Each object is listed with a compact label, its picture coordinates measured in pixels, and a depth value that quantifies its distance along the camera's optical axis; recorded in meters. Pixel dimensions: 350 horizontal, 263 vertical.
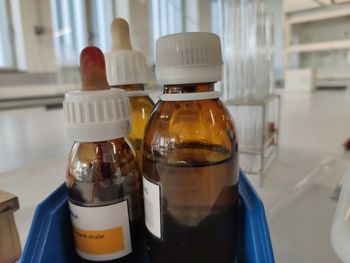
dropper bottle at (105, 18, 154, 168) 0.24
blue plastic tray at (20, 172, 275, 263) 0.19
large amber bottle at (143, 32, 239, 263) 0.18
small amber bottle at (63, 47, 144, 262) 0.18
